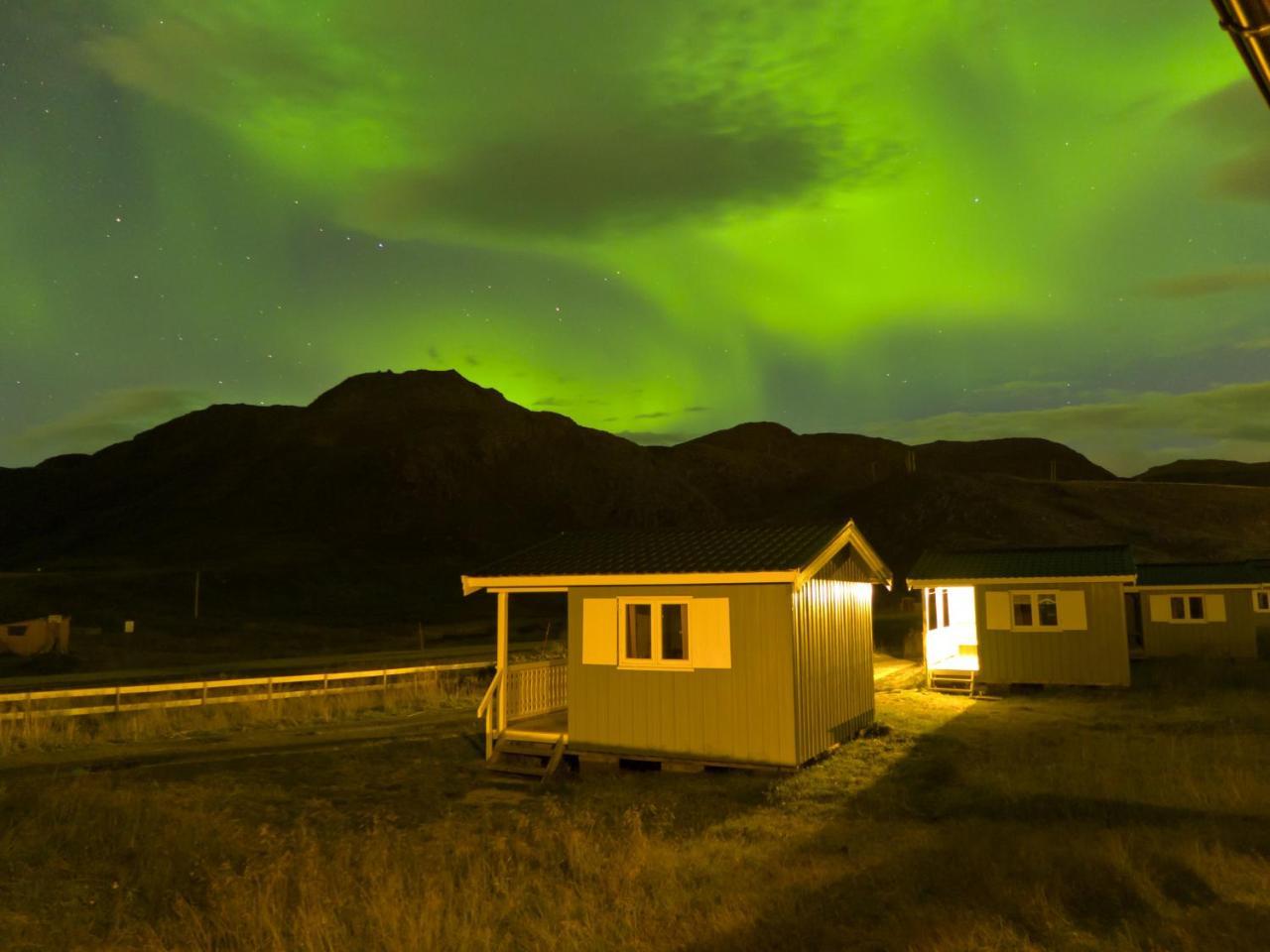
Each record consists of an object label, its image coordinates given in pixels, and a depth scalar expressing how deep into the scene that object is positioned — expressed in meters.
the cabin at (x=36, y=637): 36.72
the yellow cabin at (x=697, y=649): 14.39
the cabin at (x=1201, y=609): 29.89
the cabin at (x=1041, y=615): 23.55
